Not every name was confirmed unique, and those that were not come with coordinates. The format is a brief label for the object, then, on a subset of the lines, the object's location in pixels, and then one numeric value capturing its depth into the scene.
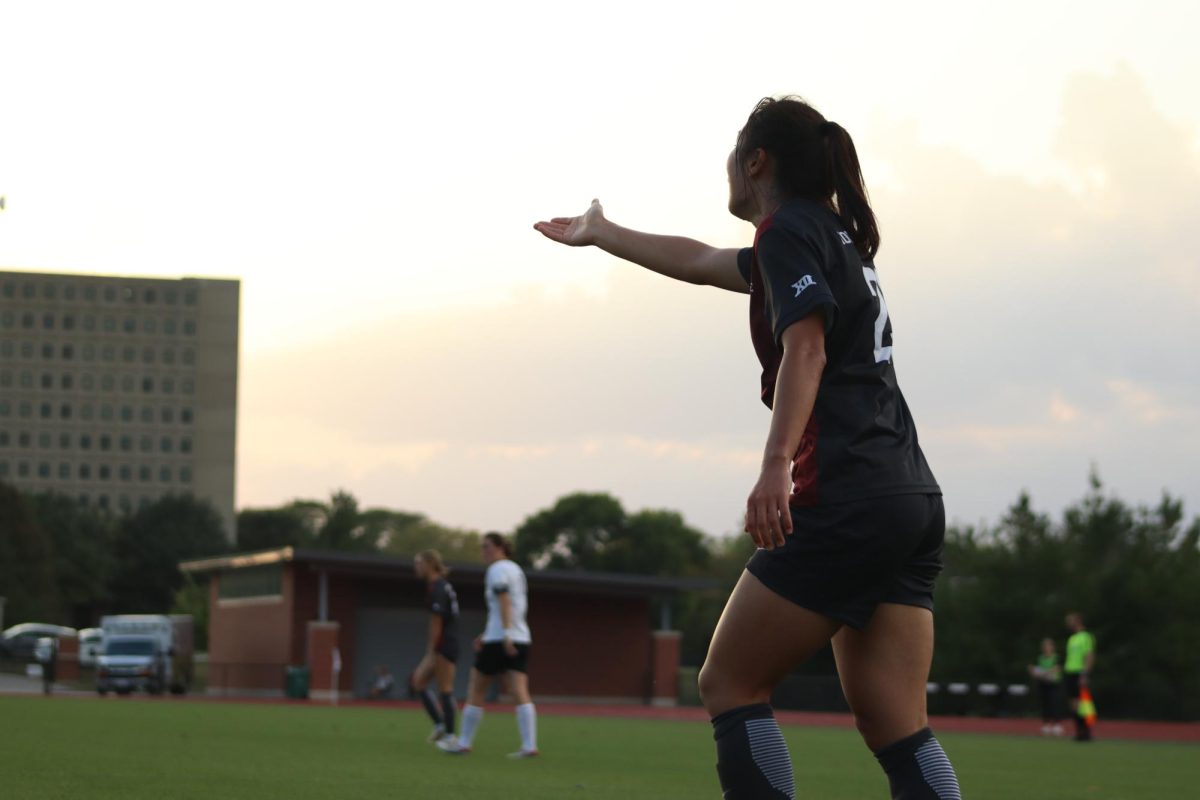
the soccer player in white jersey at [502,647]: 14.70
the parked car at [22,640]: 66.19
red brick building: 46.19
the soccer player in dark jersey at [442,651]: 16.06
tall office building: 156.50
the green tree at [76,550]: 106.19
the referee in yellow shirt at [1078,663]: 24.56
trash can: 43.06
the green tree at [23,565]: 93.56
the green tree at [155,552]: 114.81
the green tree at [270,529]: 130.19
